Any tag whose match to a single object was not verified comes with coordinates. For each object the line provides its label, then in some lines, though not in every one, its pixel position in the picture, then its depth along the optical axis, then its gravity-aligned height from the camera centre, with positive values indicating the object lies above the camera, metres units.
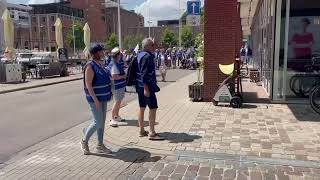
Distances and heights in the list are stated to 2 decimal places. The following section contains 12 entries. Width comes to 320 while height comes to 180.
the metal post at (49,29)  97.06 +4.82
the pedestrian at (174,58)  36.23 -0.85
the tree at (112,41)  92.19 +1.80
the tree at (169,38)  95.54 +2.43
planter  11.71 -1.24
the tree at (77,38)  84.69 +2.33
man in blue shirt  7.21 -0.58
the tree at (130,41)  82.00 +1.59
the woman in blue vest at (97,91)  6.44 -0.66
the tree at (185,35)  90.99 +2.95
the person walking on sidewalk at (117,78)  9.31 -0.66
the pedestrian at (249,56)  27.63 -0.57
